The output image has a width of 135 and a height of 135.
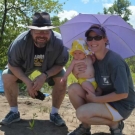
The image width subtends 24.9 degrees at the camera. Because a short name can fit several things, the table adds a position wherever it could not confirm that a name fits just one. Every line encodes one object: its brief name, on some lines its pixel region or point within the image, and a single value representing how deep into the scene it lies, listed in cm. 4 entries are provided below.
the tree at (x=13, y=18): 1228
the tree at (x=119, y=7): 5039
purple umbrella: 364
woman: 327
